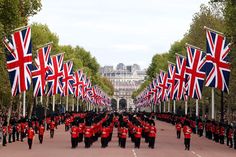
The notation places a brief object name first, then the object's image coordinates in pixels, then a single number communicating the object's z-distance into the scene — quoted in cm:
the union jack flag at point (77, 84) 8538
